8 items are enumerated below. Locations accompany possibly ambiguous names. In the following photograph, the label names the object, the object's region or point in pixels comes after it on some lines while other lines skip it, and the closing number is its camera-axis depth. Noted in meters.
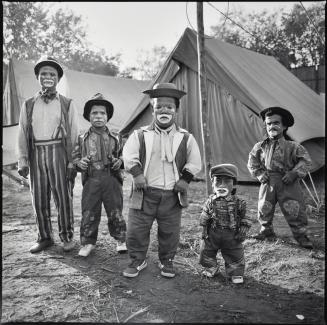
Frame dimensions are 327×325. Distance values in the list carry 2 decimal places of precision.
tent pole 4.71
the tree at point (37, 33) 17.98
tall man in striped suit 3.28
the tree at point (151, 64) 41.56
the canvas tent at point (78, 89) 11.25
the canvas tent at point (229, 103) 6.54
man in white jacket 2.72
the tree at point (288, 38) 11.85
